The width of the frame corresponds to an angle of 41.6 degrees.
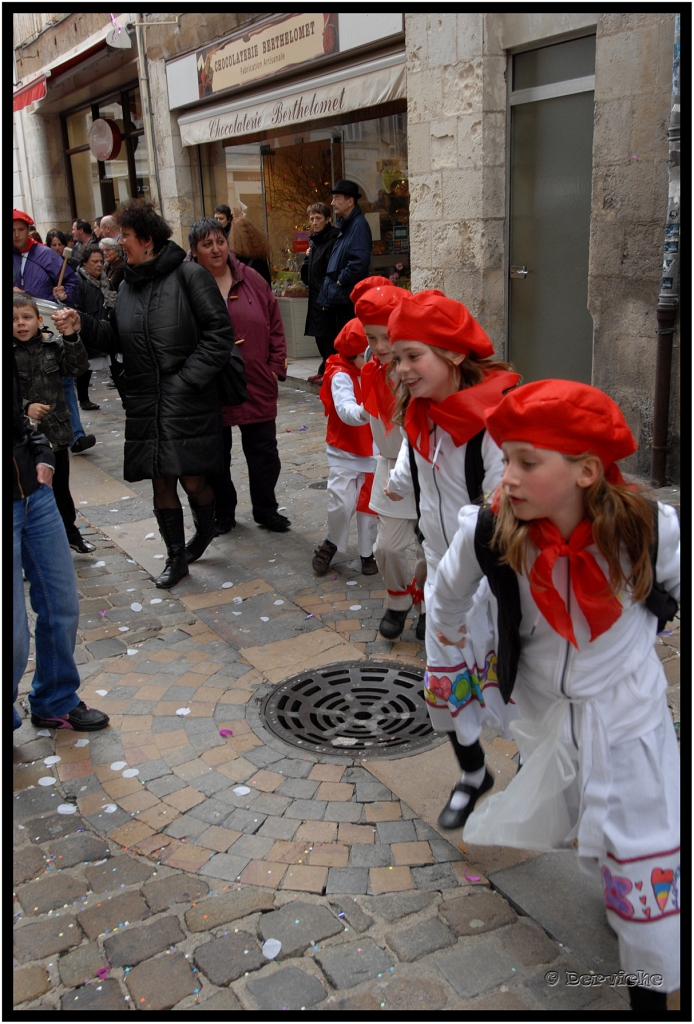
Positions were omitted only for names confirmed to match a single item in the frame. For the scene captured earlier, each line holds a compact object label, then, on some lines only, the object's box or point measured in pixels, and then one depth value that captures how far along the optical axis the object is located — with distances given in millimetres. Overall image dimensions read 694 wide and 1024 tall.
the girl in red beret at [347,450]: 4902
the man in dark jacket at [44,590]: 3531
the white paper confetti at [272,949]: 2607
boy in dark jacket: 5047
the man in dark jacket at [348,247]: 9344
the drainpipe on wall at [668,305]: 5682
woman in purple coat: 6004
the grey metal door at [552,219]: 7168
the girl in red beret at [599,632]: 2125
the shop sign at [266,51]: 10266
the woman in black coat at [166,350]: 5172
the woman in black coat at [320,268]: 10078
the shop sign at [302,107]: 9203
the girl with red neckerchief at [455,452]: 2896
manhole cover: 3762
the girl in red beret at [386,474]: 3994
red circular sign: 18094
